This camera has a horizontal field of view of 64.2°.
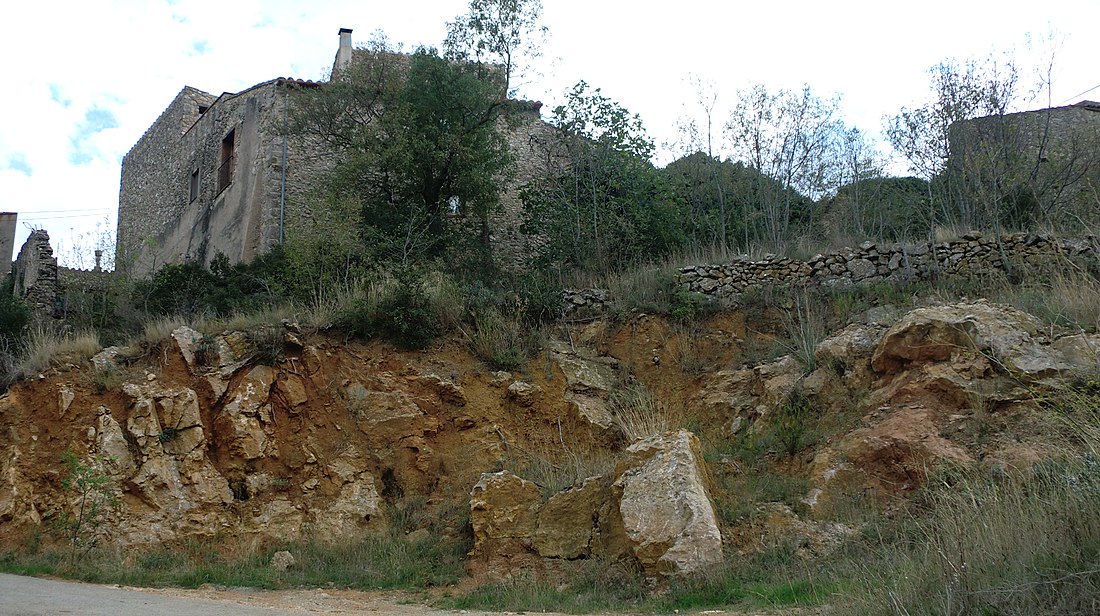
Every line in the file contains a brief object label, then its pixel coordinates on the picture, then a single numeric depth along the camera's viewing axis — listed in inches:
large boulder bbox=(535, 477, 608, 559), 404.5
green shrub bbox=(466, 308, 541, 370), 546.3
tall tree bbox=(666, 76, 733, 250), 719.7
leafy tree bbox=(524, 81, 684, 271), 683.4
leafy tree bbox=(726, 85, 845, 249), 711.7
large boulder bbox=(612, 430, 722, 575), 354.9
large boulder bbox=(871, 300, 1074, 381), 412.8
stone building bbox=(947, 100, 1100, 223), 621.6
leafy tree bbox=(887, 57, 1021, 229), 625.9
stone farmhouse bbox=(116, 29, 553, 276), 794.8
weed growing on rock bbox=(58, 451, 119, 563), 434.0
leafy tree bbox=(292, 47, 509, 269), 698.2
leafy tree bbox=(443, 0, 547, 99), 757.3
